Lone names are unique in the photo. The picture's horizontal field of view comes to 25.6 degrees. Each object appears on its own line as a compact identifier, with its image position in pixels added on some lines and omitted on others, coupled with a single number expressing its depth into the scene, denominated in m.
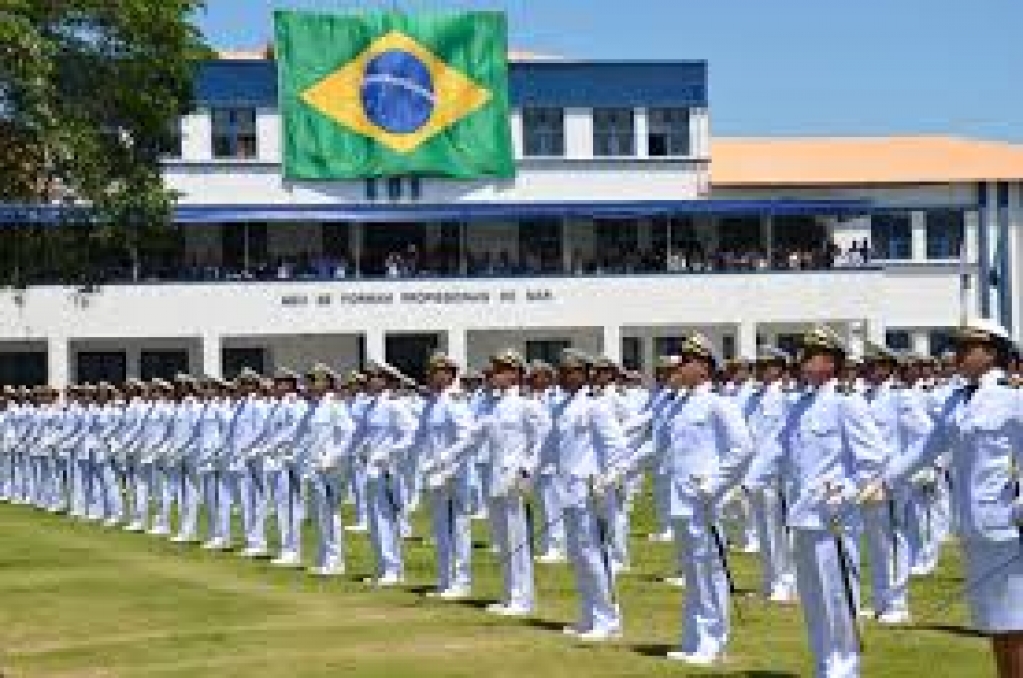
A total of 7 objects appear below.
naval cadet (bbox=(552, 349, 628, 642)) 17.23
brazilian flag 69.44
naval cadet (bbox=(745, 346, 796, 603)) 20.05
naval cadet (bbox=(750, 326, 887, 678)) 13.68
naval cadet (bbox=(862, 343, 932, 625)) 18.33
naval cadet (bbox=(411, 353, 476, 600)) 20.48
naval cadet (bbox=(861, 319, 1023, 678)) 11.00
